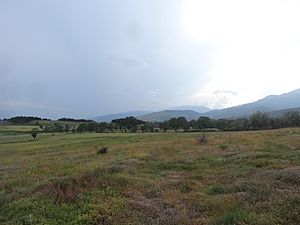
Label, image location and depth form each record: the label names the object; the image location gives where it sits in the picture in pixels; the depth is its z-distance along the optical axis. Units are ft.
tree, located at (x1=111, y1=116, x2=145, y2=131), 276.32
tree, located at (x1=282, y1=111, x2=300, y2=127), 235.26
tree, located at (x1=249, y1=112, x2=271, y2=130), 241.14
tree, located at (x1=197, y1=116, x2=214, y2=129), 255.91
